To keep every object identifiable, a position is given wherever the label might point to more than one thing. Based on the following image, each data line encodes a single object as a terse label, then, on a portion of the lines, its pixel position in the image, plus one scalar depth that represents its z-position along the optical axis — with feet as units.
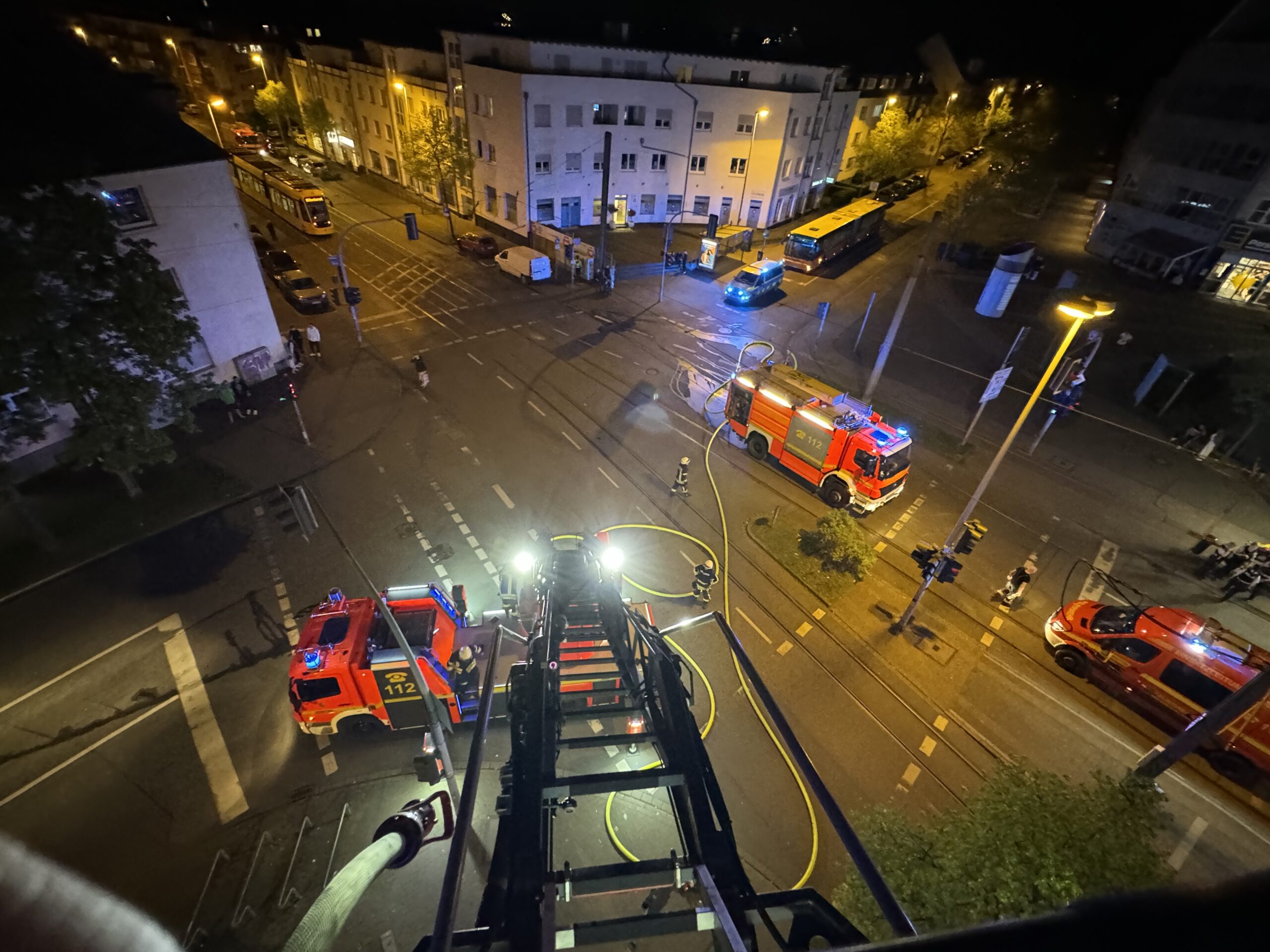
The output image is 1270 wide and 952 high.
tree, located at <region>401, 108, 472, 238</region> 121.70
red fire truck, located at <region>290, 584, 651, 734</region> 35.47
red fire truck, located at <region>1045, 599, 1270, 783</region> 38.11
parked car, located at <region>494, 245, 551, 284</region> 107.14
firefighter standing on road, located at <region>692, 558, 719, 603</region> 47.52
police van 104.22
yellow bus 116.98
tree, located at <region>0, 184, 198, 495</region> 39.19
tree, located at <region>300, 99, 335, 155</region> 161.58
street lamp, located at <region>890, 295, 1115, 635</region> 32.89
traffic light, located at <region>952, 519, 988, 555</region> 40.55
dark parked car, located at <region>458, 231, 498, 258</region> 115.03
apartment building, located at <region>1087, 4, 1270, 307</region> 101.91
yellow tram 117.70
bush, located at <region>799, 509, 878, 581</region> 50.57
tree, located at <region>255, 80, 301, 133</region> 170.91
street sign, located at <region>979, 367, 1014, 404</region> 42.96
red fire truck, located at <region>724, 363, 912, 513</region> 55.21
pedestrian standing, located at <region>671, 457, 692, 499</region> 58.49
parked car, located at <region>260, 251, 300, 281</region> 99.91
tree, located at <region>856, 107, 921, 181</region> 153.79
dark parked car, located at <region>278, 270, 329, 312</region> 91.15
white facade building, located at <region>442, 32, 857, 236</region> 112.68
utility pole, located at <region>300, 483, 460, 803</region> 25.82
